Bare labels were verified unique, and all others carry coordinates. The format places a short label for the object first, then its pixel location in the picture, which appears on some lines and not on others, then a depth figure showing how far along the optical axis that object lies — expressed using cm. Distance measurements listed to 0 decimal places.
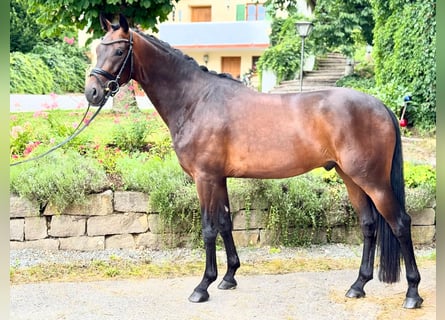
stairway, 1786
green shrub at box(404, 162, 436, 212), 574
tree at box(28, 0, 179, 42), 732
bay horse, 388
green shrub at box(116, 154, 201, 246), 546
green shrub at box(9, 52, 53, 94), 1950
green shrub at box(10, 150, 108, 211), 534
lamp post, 1357
